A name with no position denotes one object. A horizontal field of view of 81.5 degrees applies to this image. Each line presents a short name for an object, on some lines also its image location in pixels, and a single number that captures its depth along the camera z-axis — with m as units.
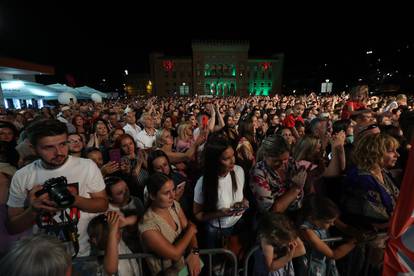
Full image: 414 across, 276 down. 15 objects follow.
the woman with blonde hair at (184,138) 4.80
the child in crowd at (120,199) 2.60
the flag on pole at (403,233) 1.34
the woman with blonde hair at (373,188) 2.28
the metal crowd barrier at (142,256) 2.11
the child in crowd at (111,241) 1.96
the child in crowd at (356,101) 6.19
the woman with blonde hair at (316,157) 2.96
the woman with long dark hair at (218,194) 2.56
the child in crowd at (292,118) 6.99
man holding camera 1.74
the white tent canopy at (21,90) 14.51
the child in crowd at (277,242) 2.16
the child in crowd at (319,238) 2.29
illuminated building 77.19
